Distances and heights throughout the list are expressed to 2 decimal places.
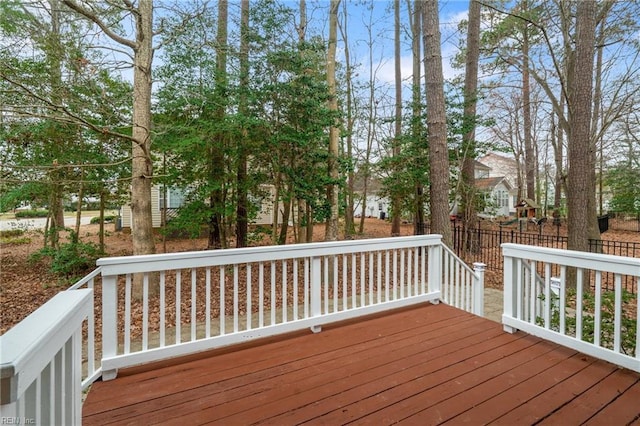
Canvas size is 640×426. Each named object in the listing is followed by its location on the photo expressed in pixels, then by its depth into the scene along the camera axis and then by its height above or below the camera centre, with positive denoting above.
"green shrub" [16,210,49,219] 7.74 -0.11
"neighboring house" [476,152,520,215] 22.20 +3.03
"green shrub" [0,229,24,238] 8.25 -0.64
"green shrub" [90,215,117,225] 13.49 -0.47
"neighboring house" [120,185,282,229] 11.83 -0.01
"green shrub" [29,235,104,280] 6.57 -1.05
